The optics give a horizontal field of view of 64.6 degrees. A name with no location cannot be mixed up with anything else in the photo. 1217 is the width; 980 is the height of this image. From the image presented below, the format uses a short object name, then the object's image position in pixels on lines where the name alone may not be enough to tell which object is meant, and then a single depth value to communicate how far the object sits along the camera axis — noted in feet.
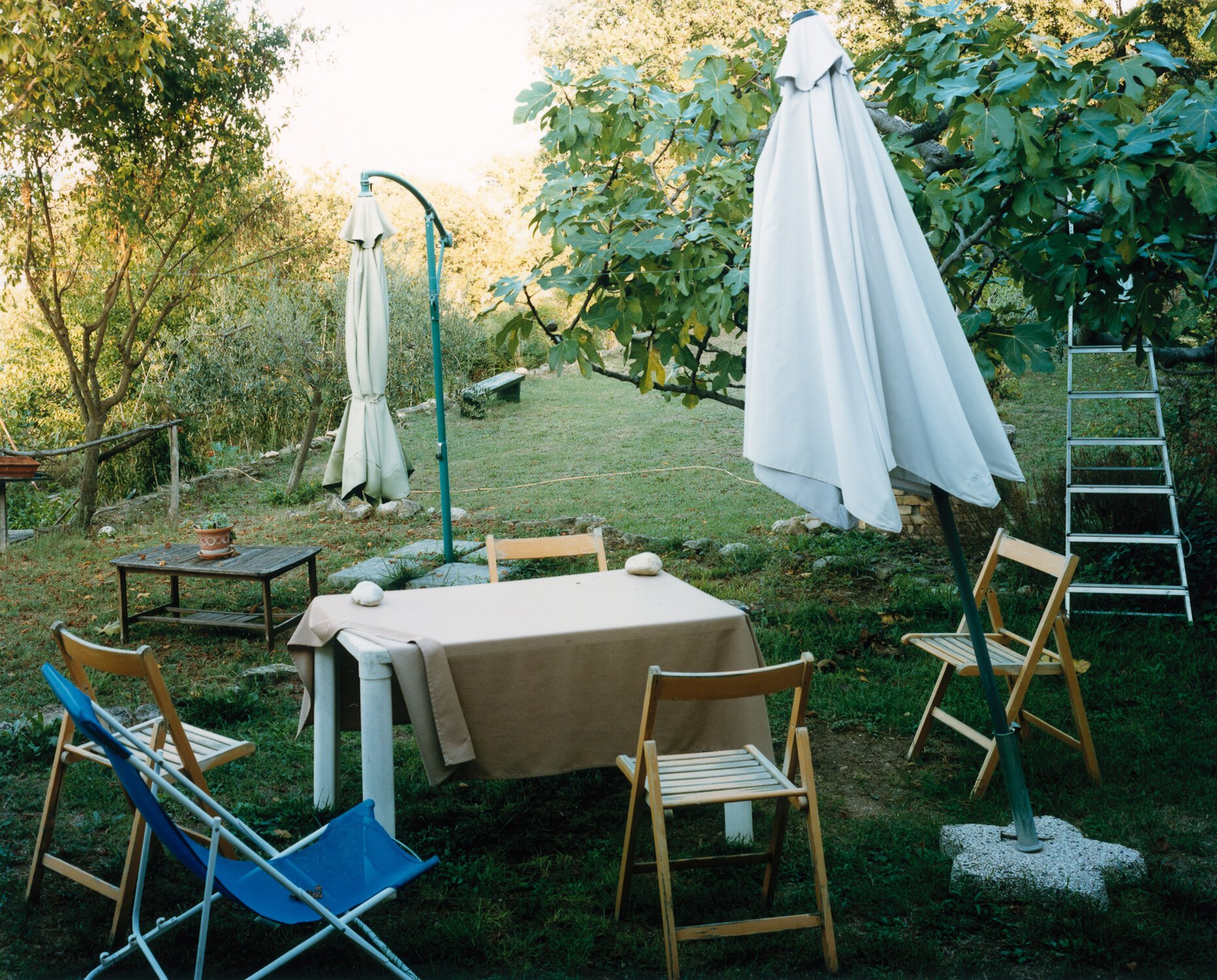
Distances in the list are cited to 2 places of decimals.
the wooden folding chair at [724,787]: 8.28
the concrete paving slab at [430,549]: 24.50
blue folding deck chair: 6.96
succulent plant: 18.95
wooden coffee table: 18.11
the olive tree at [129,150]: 26.21
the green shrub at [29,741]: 13.01
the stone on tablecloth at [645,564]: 12.65
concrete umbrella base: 9.39
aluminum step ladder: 17.52
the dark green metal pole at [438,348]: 21.77
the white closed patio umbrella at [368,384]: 18.19
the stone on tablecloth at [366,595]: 11.25
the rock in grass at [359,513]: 30.01
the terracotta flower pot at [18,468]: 26.27
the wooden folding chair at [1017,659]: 11.84
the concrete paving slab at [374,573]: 22.00
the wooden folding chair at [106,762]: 8.66
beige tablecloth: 9.81
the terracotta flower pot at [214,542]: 18.85
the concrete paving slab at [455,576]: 21.06
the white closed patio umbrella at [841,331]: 8.21
